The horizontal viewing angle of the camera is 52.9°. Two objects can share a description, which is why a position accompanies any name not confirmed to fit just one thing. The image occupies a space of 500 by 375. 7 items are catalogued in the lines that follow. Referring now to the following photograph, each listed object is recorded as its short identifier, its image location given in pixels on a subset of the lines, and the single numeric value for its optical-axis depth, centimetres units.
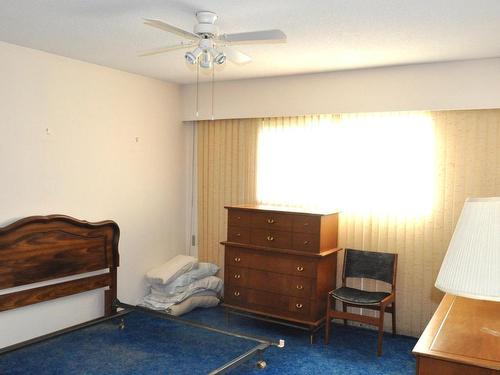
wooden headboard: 402
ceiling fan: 295
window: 461
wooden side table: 218
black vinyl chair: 425
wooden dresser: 453
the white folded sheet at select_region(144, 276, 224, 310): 517
